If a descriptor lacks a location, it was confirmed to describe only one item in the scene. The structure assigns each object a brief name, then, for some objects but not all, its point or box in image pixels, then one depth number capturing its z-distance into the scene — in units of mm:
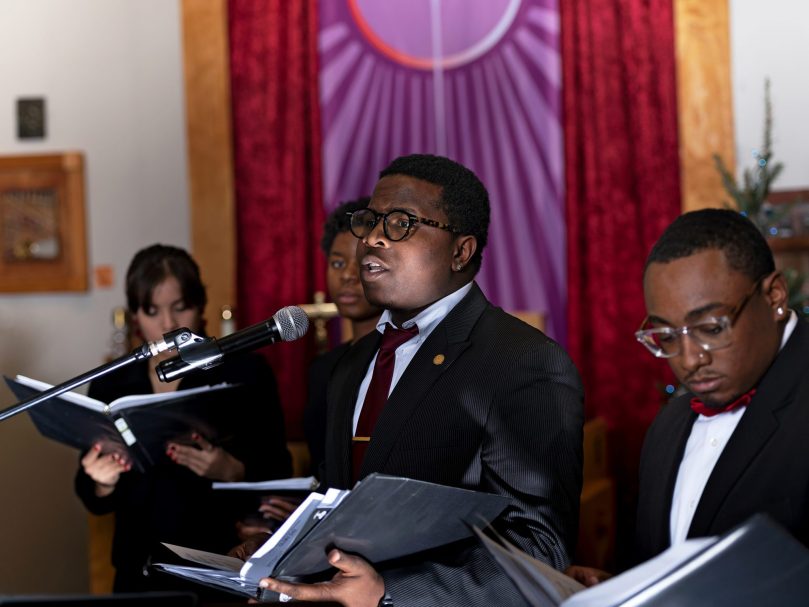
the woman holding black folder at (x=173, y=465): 3074
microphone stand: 1870
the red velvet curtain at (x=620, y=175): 5047
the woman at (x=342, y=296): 3436
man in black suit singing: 1927
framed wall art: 5309
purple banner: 5191
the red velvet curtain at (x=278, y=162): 5211
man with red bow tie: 1753
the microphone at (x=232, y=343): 1876
